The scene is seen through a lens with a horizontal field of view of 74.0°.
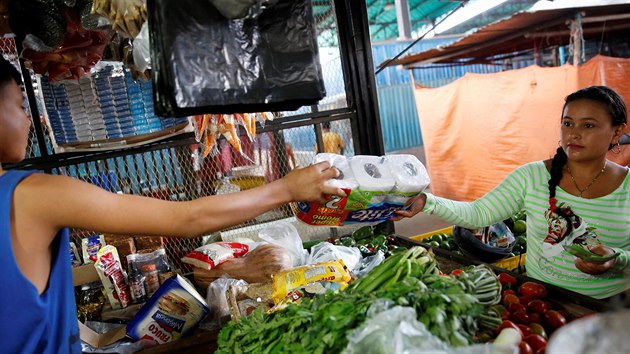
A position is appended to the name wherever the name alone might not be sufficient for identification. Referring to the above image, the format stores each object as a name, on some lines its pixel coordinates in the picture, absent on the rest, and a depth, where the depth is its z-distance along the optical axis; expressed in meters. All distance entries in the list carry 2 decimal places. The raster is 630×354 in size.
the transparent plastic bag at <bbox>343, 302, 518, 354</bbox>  1.18
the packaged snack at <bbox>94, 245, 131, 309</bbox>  2.87
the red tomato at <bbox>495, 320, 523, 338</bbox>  1.62
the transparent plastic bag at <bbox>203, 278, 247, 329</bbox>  2.76
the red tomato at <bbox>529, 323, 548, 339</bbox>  1.77
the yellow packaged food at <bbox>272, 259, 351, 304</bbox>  2.33
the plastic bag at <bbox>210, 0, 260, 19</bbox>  1.55
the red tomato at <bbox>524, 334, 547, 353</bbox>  1.59
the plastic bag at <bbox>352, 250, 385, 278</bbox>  2.73
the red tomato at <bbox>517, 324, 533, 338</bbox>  1.70
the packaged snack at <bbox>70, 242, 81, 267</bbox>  3.22
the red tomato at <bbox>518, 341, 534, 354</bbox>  1.51
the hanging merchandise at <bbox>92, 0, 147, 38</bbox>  1.82
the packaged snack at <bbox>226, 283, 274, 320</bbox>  2.41
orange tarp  6.51
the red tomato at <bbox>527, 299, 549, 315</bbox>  2.00
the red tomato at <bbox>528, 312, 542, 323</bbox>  1.92
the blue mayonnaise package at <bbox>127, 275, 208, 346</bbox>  2.58
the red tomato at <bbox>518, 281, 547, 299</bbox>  2.17
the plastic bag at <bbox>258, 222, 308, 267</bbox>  2.99
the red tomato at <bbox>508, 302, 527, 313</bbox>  1.99
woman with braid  2.35
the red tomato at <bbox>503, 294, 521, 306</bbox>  2.10
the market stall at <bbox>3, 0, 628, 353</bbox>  1.47
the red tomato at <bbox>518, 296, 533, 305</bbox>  2.15
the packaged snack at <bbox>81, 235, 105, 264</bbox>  3.16
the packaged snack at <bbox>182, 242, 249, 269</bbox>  3.00
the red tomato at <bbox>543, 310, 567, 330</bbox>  1.89
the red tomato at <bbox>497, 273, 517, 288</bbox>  2.36
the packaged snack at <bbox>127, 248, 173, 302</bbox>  3.01
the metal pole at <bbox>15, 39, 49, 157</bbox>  3.06
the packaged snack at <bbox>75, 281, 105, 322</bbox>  3.05
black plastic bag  1.53
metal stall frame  3.34
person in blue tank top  1.36
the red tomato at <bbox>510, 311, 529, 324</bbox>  1.90
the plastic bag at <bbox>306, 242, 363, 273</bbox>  2.78
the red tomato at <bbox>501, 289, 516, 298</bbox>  2.23
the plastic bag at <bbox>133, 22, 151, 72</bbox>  1.71
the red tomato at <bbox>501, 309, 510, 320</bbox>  1.92
